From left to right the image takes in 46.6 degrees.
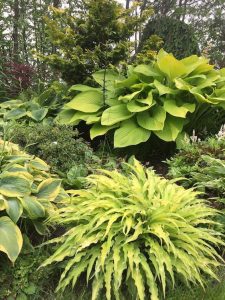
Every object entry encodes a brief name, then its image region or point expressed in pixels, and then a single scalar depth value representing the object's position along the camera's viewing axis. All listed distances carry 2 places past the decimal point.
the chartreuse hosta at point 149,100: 3.10
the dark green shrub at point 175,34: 5.14
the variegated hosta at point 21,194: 1.68
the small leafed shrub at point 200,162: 2.45
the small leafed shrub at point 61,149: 2.65
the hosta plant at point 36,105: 3.61
